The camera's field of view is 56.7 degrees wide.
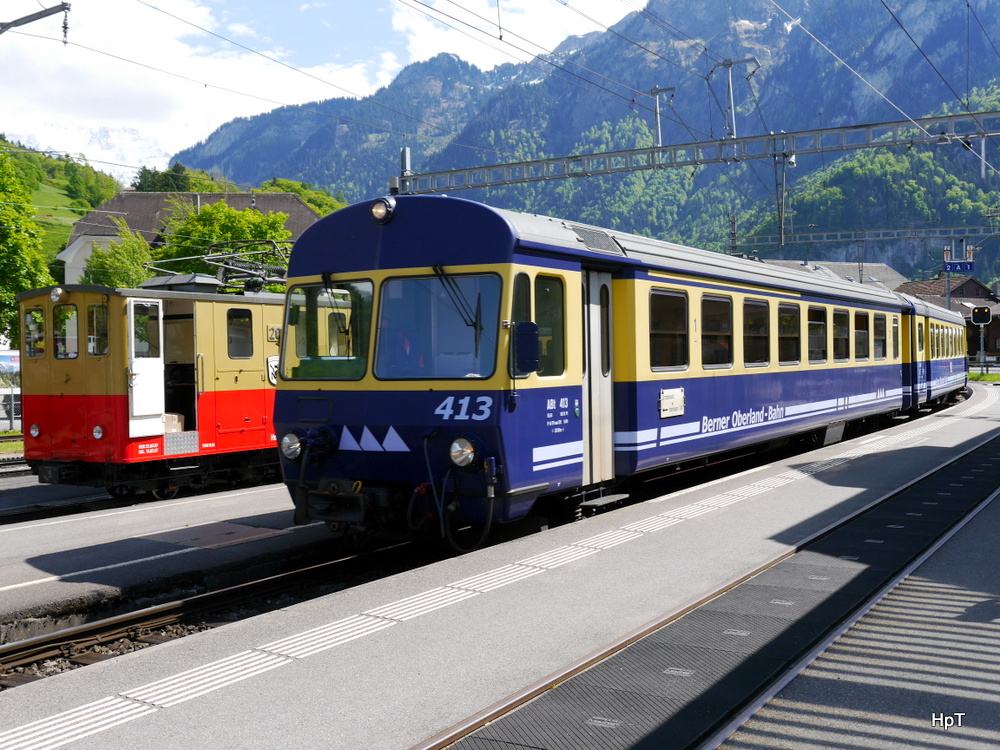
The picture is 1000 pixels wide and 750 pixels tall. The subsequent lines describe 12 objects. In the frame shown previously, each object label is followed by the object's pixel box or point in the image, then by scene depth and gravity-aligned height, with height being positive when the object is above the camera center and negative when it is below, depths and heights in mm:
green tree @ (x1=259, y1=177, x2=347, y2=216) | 87625 +19260
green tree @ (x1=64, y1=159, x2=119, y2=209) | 121312 +26851
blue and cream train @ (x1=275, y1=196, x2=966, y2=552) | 7738 +108
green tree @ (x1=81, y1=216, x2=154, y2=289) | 53125 +6984
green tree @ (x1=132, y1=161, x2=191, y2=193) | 98650 +21919
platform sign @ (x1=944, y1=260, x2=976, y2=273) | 41000 +4554
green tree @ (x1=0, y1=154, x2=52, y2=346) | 31750 +4621
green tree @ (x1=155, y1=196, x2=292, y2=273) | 47750 +7898
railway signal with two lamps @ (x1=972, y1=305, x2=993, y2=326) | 33156 +1880
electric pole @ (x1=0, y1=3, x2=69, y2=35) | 12729 +5163
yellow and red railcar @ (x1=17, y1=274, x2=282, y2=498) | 12688 -31
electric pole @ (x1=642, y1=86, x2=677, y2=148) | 24031 +7085
